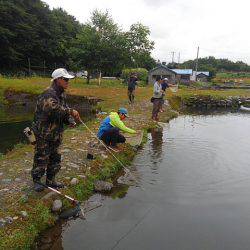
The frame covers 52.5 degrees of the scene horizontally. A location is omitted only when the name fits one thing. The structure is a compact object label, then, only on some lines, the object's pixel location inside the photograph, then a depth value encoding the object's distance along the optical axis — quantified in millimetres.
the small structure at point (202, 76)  70443
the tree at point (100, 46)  33468
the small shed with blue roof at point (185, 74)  64359
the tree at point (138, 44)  35776
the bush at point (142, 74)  49240
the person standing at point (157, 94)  15364
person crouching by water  9251
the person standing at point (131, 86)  18981
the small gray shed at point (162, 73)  51506
